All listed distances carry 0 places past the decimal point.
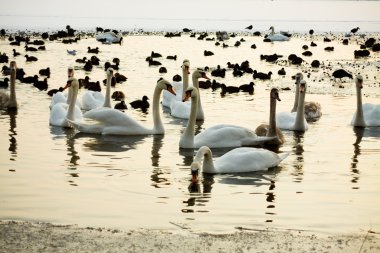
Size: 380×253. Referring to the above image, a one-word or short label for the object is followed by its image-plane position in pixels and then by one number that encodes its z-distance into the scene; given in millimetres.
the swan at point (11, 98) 19062
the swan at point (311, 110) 18266
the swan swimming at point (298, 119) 16547
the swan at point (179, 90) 19898
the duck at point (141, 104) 19734
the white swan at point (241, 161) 11789
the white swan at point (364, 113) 17297
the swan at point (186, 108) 17938
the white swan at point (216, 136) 14141
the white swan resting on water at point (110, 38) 44781
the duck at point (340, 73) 26375
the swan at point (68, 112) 16656
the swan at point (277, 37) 49906
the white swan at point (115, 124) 15680
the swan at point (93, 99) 19502
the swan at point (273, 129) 14812
